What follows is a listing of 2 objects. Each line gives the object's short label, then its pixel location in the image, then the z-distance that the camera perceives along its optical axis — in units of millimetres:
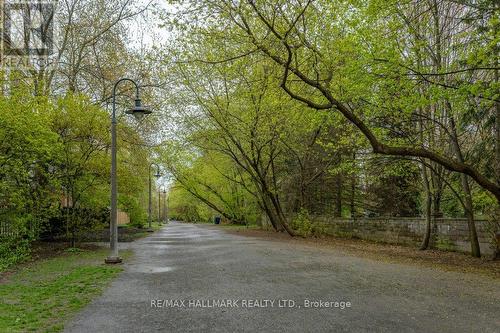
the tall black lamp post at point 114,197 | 11047
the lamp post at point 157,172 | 31269
